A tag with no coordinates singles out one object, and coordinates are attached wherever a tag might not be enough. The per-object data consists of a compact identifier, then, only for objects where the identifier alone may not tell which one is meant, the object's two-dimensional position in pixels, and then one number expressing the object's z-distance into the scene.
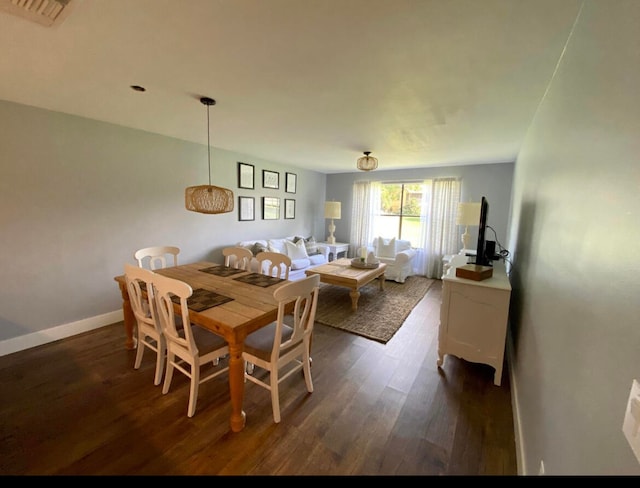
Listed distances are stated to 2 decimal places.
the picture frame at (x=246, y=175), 4.63
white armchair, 5.14
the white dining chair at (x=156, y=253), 2.70
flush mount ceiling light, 3.81
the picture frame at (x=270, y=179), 5.14
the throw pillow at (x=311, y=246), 5.64
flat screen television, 2.57
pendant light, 2.45
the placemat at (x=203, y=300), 1.85
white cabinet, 2.13
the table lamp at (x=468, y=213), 3.53
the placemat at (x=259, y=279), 2.41
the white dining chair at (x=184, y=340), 1.66
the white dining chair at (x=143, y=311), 1.91
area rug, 3.18
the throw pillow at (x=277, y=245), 4.72
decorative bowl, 4.37
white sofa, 4.49
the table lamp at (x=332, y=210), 5.88
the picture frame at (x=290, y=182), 5.69
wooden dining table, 1.66
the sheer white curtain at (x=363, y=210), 6.35
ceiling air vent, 1.22
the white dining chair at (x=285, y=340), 1.70
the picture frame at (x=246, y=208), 4.71
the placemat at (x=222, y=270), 2.70
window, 5.94
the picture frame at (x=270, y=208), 5.22
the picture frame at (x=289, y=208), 5.76
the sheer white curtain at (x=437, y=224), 5.41
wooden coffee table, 3.73
